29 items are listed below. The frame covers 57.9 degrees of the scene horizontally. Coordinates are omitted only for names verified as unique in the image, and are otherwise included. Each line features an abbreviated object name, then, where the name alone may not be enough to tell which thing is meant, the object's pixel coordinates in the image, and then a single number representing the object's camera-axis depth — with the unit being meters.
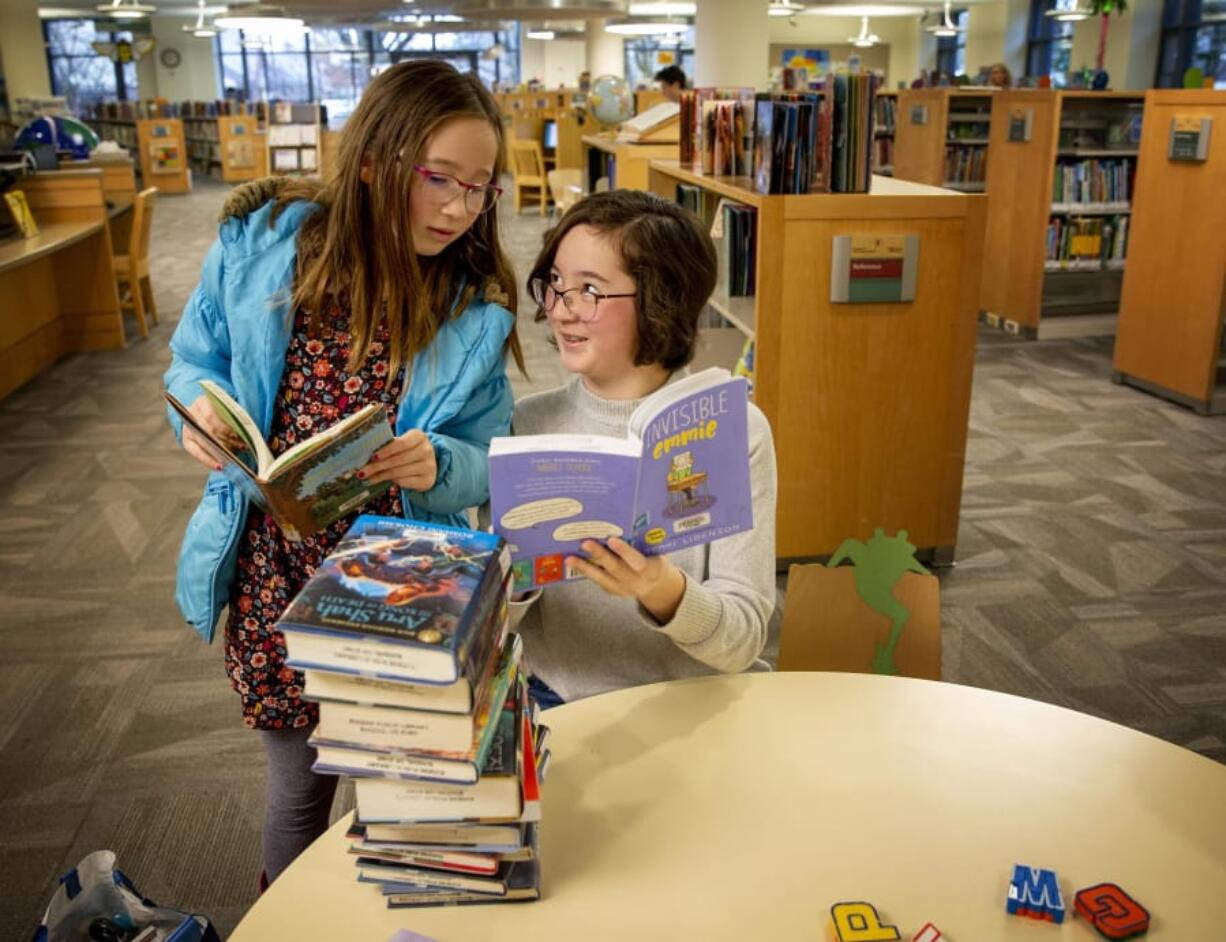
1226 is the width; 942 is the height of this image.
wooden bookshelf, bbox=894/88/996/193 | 7.84
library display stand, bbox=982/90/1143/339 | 6.85
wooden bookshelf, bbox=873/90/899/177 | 8.84
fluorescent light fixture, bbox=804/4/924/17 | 16.05
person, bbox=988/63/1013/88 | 8.66
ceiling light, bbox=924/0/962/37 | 14.65
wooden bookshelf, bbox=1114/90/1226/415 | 5.20
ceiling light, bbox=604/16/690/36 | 11.43
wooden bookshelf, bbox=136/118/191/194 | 16.02
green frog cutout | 1.67
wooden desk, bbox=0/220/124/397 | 5.74
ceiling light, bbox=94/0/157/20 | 13.10
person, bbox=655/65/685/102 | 8.13
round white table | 1.07
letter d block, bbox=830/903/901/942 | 1.02
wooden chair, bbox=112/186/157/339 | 6.57
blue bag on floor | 1.54
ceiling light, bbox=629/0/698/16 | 17.14
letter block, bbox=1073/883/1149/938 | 1.03
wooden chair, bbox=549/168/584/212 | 9.98
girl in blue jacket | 1.50
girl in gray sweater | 1.43
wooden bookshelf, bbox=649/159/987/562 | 3.28
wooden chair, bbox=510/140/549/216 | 12.31
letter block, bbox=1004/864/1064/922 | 1.06
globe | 7.02
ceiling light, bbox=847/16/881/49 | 17.75
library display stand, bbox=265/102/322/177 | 13.93
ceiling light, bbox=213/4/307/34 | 6.24
